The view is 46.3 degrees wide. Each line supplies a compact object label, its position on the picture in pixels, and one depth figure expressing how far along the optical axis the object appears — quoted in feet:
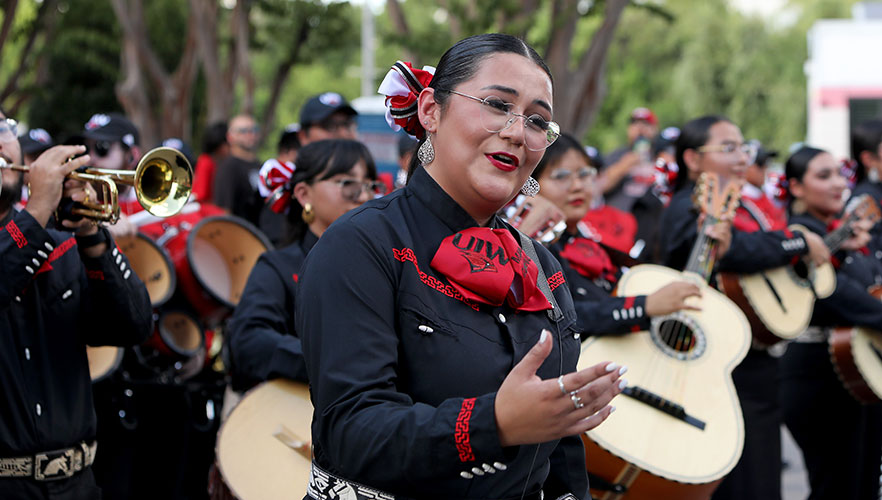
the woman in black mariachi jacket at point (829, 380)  20.47
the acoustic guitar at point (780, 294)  18.19
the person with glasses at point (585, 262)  15.02
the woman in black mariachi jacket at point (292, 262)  14.29
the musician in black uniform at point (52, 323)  11.37
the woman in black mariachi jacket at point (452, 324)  6.83
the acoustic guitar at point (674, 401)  13.79
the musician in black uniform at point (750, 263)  18.21
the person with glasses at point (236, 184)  28.35
